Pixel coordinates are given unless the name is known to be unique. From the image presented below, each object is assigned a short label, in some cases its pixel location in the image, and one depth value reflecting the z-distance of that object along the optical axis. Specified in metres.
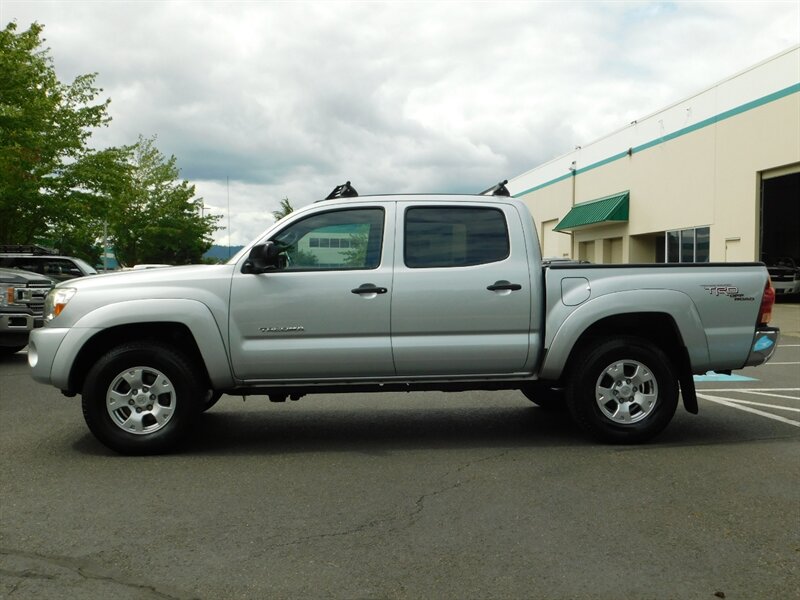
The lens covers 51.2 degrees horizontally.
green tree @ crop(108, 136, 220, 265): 52.47
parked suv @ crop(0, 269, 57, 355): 12.74
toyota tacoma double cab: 6.52
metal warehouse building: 25.62
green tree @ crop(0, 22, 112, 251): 22.72
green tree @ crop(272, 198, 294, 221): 87.46
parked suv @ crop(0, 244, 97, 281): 17.62
